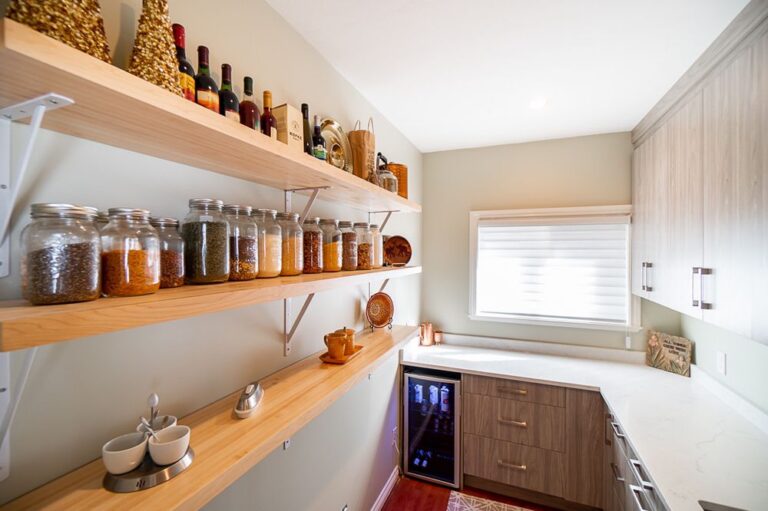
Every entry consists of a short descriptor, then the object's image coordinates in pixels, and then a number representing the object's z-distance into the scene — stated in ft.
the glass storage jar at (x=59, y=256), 1.84
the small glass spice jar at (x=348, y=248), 4.96
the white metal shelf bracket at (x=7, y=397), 2.04
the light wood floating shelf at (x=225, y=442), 2.15
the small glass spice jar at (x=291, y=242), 3.86
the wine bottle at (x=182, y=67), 2.68
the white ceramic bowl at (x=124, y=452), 2.28
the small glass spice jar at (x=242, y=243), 3.15
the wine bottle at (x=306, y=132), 4.52
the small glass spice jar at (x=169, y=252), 2.62
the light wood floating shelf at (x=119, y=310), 1.46
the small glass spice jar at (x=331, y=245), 4.63
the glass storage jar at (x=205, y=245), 2.83
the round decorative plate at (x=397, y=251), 6.97
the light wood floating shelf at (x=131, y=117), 1.55
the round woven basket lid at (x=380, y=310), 6.77
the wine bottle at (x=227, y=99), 3.08
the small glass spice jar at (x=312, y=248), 4.30
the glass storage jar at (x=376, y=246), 5.63
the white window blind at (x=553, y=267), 8.73
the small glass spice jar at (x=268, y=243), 3.49
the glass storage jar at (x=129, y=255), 2.18
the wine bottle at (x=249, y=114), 3.41
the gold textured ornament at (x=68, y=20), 1.72
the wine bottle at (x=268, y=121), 3.59
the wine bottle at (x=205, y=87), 2.83
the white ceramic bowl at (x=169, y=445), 2.39
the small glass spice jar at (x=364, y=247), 5.35
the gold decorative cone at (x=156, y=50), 2.34
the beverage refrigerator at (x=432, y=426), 8.05
